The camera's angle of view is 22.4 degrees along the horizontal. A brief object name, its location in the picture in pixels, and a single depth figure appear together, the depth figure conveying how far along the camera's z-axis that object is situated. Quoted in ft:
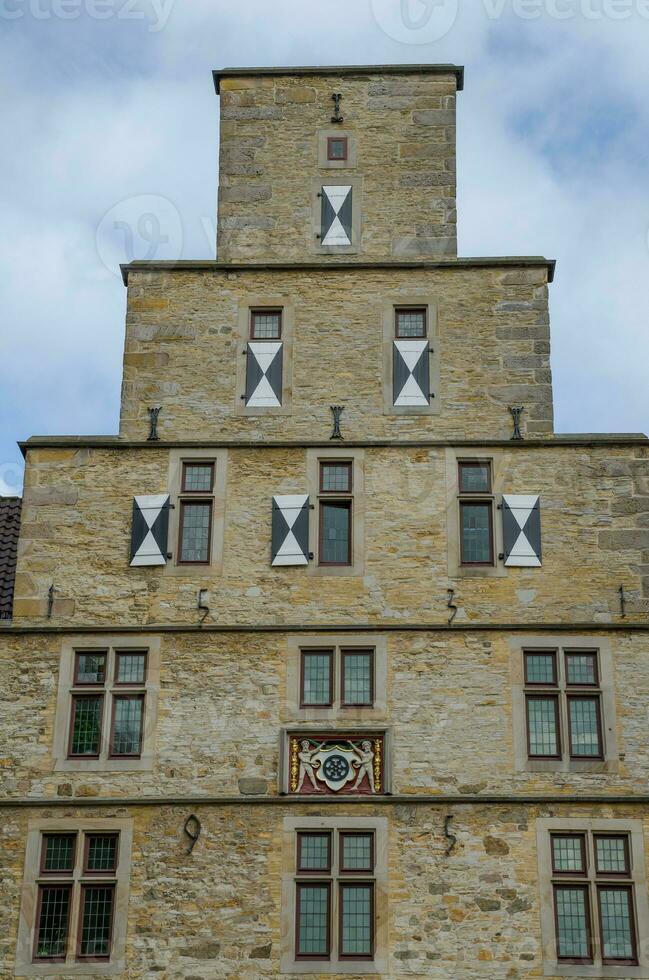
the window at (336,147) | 80.23
